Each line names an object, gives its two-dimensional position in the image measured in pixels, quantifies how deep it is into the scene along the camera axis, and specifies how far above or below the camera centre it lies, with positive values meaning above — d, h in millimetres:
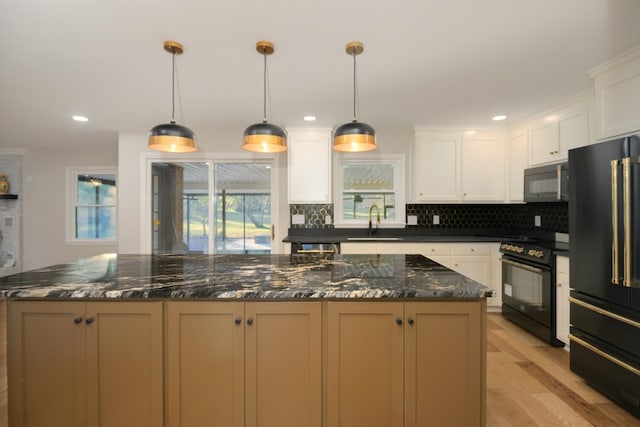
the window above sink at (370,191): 4238 +321
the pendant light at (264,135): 1981 +527
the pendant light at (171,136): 2008 +535
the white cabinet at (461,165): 3996 +650
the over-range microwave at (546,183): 3037 +327
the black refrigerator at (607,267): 1852 -371
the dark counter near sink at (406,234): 4025 -290
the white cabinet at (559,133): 2928 +865
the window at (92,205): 5371 +162
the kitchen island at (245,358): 1459 -717
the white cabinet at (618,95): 2146 +898
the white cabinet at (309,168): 3957 +607
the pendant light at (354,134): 2004 +541
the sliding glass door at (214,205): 4363 +128
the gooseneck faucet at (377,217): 4171 -53
